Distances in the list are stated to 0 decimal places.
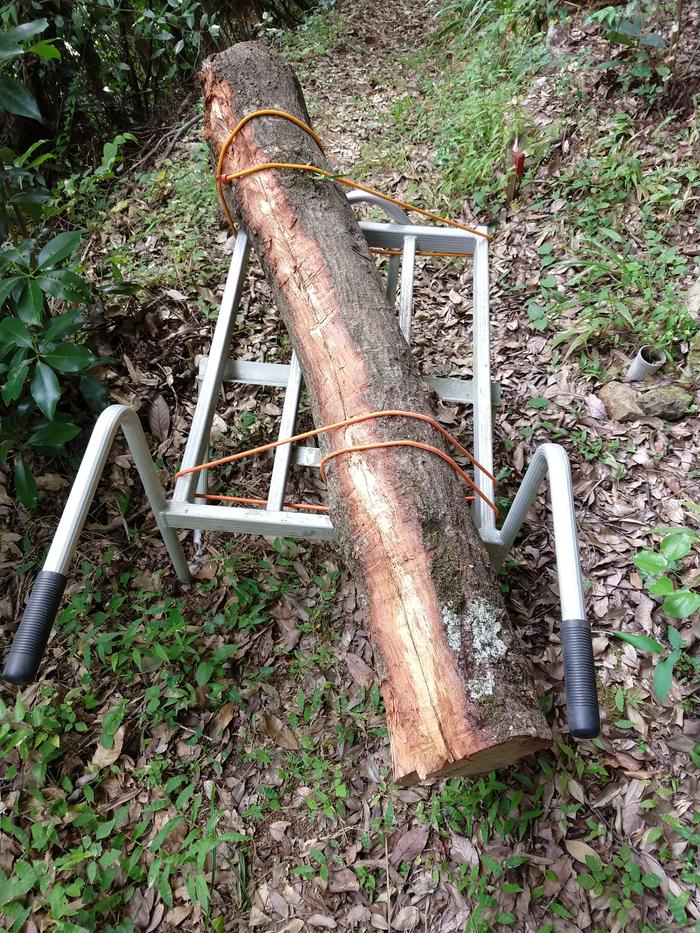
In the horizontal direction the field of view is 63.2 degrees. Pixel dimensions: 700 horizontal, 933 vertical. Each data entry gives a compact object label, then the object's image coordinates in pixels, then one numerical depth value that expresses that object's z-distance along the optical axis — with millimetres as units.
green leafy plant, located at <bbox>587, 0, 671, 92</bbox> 2965
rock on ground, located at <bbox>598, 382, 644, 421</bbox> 2377
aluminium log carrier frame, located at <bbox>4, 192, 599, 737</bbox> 1060
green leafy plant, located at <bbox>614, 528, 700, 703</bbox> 1380
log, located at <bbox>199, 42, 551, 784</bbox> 1138
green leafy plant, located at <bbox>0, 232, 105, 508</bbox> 1854
